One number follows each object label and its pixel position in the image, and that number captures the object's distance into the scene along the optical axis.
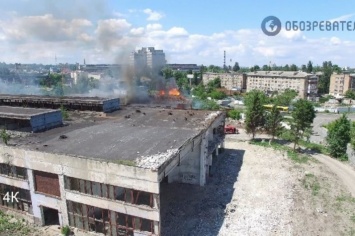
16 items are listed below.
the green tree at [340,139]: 36.47
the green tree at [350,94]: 103.49
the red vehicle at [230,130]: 50.22
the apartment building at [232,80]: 132.14
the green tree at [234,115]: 64.04
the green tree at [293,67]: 159.60
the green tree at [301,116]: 36.75
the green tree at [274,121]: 41.72
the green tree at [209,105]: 65.89
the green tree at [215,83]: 122.25
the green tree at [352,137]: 34.25
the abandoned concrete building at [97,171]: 18.02
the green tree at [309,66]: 148.50
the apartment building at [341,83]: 113.83
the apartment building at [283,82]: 107.69
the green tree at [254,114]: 41.69
